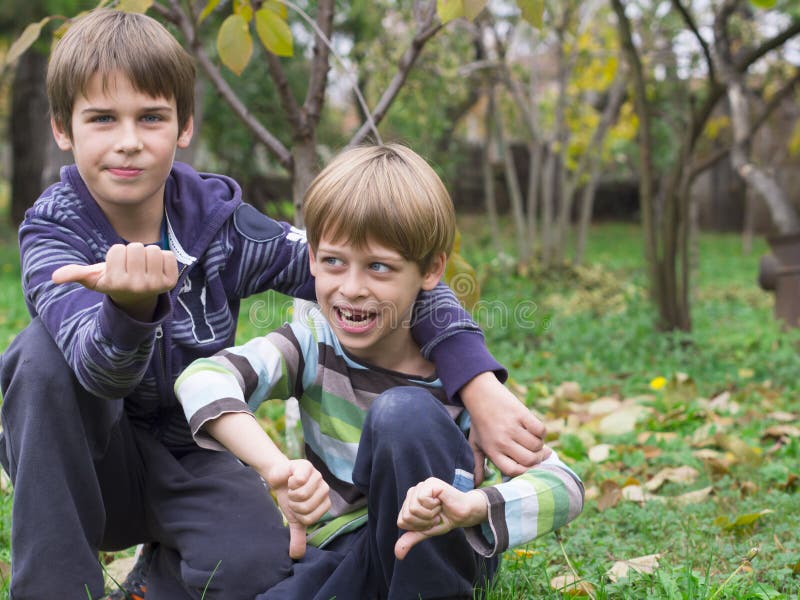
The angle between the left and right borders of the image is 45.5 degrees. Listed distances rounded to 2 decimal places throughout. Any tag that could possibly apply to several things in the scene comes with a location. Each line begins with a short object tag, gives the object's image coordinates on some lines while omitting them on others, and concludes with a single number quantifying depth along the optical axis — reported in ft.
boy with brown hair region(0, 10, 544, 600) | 5.18
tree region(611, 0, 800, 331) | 13.57
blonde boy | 4.85
